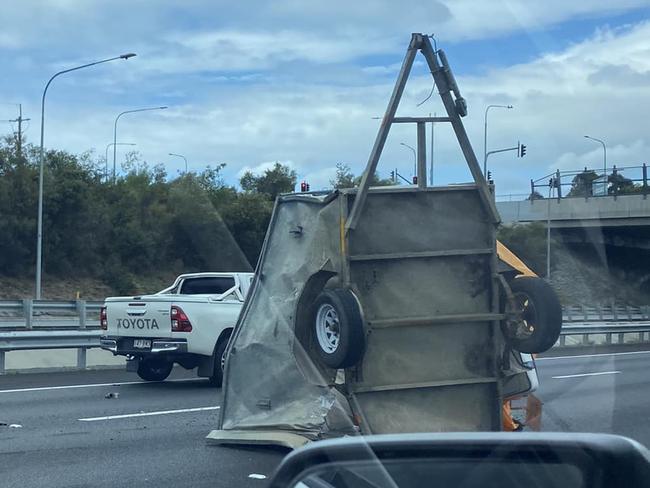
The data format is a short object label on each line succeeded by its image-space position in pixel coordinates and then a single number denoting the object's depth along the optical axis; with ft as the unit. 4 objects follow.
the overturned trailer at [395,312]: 24.93
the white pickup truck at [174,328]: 47.06
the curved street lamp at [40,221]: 110.52
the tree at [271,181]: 139.33
